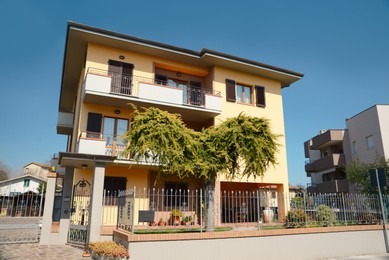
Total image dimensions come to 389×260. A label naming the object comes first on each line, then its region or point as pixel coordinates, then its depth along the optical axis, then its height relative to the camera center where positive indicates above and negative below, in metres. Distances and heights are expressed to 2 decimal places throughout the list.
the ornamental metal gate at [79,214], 12.87 -0.42
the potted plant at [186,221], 15.73 -0.83
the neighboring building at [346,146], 27.12 +5.89
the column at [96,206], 11.21 -0.06
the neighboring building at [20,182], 42.16 +3.00
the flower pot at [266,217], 16.64 -0.65
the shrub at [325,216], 12.63 -0.43
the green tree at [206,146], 11.37 +2.24
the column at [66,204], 13.20 +0.01
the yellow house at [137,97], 15.10 +6.34
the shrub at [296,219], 12.05 -0.54
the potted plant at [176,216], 15.40 -0.58
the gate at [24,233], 12.98 -1.32
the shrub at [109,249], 8.33 -1.25
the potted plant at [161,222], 15.30 -0.89
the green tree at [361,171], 21.95 +2.51
